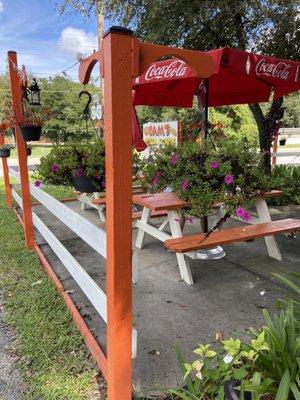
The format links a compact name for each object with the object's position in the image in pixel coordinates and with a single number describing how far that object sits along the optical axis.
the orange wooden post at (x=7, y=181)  6.95
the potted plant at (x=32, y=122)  3.92
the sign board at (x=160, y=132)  6.80
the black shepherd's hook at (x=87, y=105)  2.78
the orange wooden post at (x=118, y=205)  1.52
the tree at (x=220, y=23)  5.99
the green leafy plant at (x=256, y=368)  1.65
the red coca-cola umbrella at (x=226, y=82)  3.47
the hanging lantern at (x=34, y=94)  4.22
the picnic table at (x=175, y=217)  3.43
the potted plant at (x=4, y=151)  6.50
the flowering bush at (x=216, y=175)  3.19
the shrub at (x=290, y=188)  6.75
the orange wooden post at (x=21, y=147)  3.97
